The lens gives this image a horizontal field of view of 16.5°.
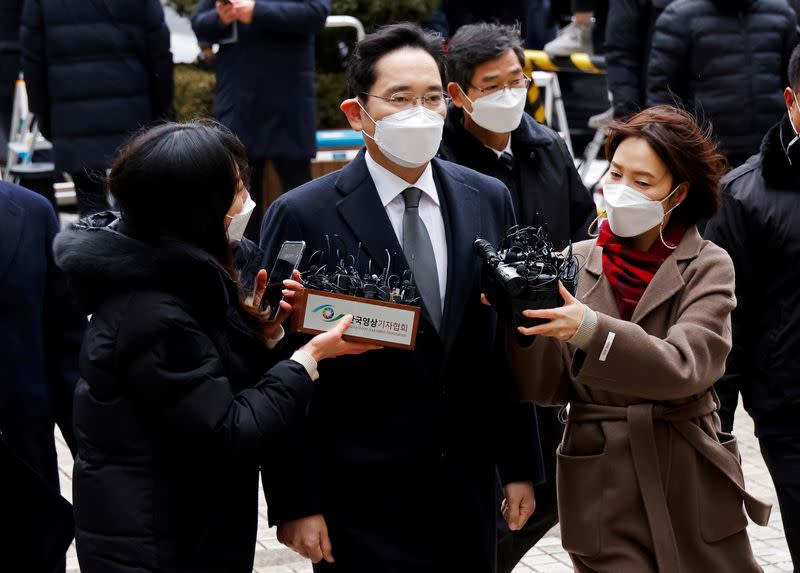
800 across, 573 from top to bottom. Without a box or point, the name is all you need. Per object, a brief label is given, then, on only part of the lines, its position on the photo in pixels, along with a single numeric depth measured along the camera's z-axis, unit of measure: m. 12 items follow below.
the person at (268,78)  15.42
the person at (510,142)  9.70
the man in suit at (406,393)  6.99
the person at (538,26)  22.44
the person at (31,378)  7.59
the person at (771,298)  8.82
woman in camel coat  7.28
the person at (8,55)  17.33
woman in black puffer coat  6.09
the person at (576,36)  20.67
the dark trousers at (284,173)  16.20
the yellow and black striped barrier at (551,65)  20.94
